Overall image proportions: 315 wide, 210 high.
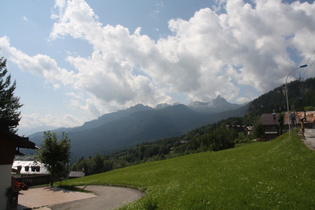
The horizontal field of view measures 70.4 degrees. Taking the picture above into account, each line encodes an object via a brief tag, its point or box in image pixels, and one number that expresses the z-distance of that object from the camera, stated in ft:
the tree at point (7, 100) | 117.52
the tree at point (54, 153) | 108.27
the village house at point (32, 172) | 138.14
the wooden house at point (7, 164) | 52.49
